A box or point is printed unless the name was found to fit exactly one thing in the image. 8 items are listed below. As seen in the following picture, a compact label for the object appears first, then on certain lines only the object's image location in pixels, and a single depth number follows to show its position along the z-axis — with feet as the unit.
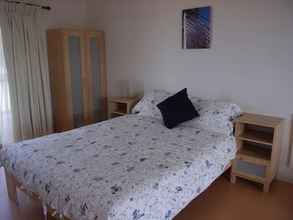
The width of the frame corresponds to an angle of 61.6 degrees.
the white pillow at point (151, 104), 10.46
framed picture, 9.64
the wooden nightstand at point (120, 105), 11.89
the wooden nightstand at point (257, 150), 8.00
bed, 4.97
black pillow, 9.02
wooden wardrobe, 11.73
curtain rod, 10.44
